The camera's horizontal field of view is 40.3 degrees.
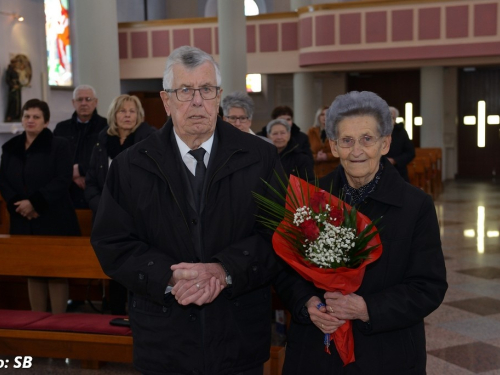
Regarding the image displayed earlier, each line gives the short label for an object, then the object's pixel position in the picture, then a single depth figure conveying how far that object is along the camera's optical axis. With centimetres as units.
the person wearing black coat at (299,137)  598
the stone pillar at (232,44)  1363
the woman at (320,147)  792
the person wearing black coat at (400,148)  774
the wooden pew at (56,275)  397
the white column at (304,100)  1716
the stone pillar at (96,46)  907
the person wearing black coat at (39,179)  490
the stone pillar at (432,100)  1684
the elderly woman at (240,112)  457
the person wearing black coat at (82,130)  574
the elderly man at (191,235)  226
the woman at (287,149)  510
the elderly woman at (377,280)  218
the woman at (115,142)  482
